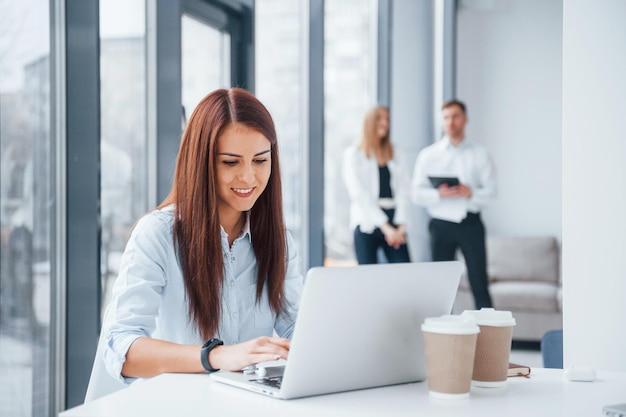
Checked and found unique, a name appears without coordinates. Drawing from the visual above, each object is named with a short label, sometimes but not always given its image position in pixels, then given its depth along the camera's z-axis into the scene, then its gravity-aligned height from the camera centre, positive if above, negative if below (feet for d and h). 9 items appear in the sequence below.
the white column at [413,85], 23.45 +2.98
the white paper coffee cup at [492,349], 4.83 -0.93
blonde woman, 18.53 -0.08
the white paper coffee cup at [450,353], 4.38 -0.87
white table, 4.21 -1.13
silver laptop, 4.38 -0.76
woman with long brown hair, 5.67 -0.46
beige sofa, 19.25 -2.33
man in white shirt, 18.54 -0.12
